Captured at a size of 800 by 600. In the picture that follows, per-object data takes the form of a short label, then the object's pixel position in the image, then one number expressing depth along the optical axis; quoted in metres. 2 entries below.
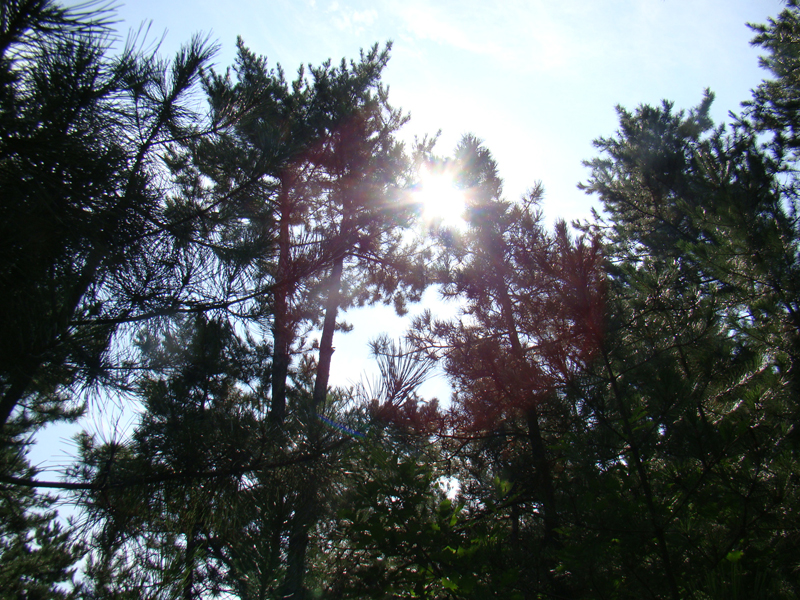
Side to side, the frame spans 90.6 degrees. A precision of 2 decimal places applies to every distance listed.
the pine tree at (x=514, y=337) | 3.26
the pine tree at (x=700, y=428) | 2.26
